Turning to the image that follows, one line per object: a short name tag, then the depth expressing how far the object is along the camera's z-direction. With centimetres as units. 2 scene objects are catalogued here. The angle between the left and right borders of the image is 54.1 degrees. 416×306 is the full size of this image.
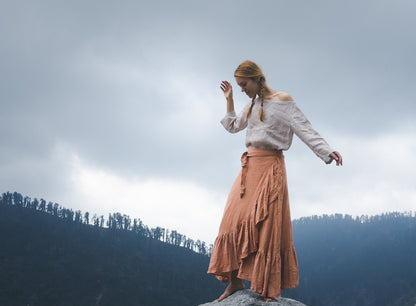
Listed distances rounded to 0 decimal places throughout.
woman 553
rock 561
